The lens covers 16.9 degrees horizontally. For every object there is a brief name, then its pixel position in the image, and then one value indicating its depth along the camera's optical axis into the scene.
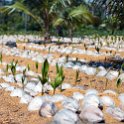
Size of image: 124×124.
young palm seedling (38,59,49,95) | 5.81
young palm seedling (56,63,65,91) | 5.87
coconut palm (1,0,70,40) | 17.47
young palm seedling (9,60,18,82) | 7.33
